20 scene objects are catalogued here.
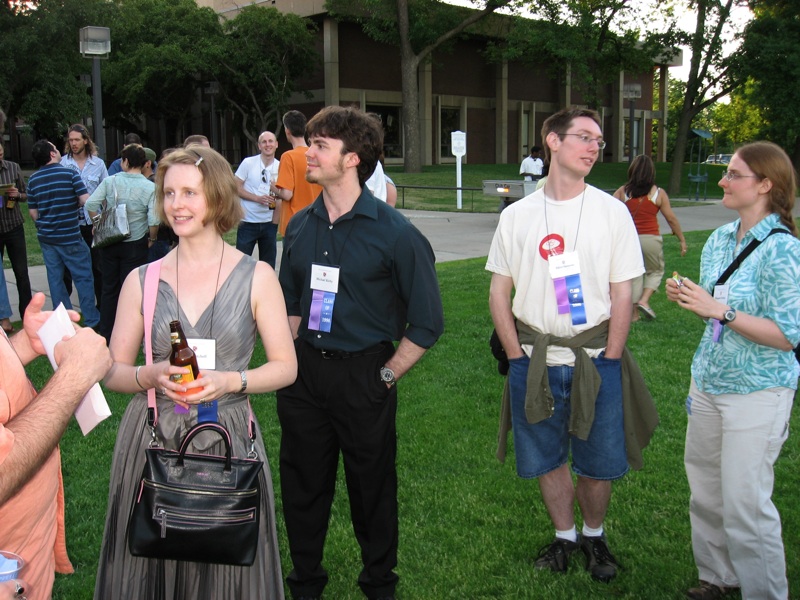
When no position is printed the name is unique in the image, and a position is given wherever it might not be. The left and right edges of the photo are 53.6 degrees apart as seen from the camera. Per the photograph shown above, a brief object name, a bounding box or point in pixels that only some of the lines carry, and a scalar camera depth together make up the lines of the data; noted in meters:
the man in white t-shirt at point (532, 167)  20.64
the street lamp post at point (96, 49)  14.04
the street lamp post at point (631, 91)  27.00
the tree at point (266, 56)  39.56
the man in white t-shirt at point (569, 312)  3.52
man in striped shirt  8.18
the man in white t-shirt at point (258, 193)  8.73
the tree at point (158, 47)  38.81
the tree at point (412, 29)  37.16
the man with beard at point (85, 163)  9.20
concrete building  42.94
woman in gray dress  2.73
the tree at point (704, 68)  29.16
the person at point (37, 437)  1.79
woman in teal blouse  3.18
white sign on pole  23.95
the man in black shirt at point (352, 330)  3.29
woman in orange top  8.57
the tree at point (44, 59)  32.56
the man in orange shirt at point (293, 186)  6.91
